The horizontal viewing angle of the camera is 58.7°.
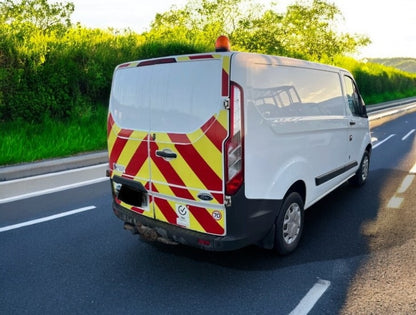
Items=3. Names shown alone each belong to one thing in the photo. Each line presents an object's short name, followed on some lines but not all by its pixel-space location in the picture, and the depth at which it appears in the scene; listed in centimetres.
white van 313
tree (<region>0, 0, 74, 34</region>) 2983
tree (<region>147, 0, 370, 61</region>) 2988
